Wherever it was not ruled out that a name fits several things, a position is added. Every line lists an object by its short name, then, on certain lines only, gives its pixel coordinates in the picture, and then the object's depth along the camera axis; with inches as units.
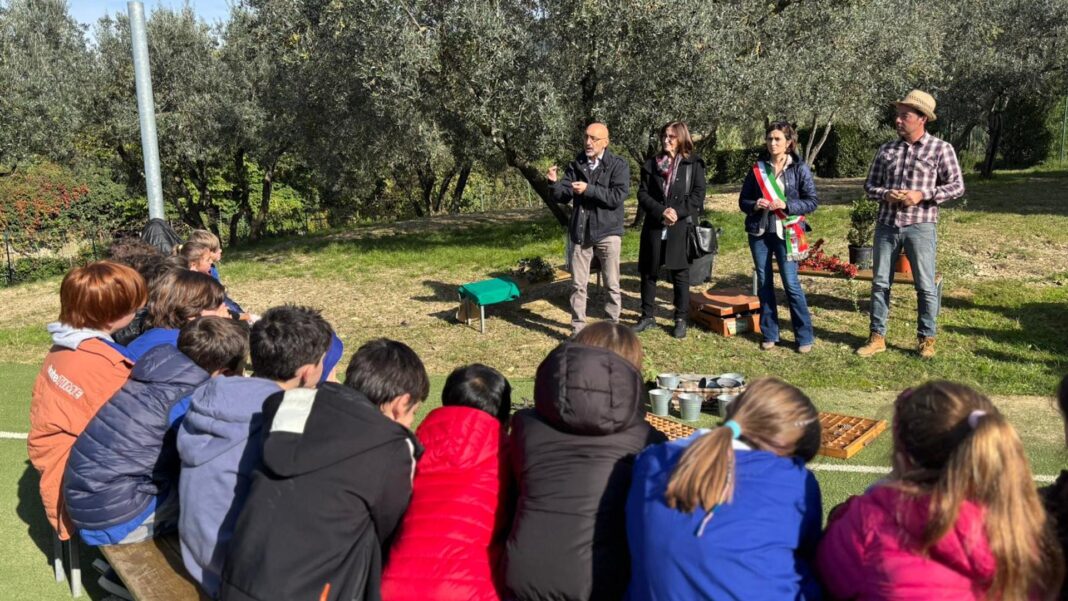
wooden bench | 114.8
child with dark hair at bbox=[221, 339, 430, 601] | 94.0
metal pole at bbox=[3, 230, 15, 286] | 522.9
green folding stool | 293.7
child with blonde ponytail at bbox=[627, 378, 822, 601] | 84.6
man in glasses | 267.4
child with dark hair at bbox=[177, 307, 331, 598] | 109.0
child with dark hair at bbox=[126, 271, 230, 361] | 150.3
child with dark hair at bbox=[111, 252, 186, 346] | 188.6
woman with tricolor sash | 251.1
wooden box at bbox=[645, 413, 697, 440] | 176.4
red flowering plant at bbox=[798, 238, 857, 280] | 302.5
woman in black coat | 267.7
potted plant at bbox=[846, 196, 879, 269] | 320.8
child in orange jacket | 135.7
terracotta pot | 299.6
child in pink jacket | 74.6
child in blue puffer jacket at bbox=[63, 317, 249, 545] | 123.7
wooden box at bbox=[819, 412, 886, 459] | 177.2
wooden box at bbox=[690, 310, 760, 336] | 277.4
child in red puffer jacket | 99.6
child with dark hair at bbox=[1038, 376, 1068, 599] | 83.4
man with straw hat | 231.6
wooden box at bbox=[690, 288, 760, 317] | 277.9
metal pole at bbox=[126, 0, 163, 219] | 251.3
